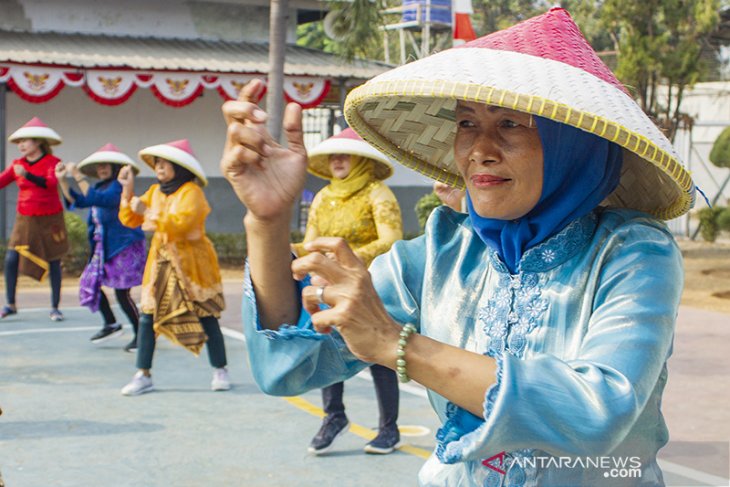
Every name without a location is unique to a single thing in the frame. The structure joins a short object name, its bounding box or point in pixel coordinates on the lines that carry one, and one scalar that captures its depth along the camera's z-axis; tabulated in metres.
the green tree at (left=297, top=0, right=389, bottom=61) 11.89
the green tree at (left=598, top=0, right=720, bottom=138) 16.39
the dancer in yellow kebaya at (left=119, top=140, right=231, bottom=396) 7.04
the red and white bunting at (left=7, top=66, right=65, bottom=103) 14.90
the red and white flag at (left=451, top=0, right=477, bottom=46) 15.62
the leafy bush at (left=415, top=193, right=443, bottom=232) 15.92
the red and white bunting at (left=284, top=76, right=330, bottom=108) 16.66
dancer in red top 9.89
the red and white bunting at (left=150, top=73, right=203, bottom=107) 15.85
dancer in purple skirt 8.59
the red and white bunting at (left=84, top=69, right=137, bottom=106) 15.43
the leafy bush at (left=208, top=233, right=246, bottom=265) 16.19
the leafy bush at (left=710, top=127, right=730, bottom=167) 15.47
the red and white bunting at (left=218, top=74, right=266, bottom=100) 16.20
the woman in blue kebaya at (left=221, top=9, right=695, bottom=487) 1.56
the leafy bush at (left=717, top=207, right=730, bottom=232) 19.69
